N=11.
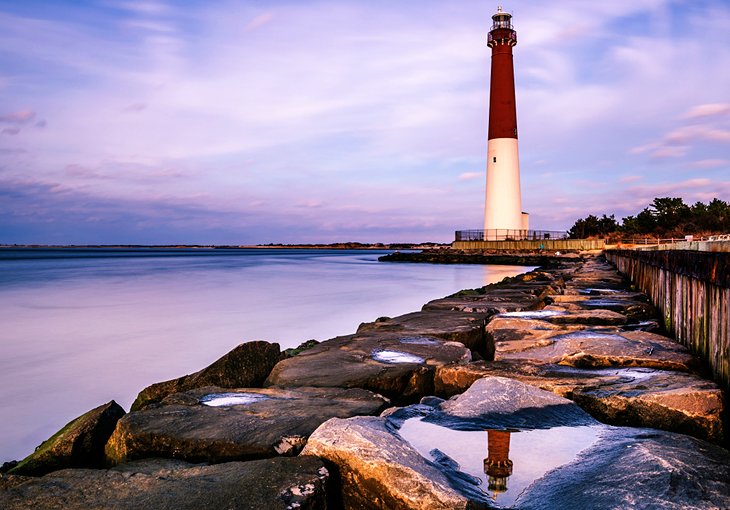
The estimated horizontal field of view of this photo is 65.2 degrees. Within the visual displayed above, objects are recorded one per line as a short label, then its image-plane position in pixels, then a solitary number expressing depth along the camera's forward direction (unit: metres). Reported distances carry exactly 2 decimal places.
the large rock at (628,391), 2.39
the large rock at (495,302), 6.45
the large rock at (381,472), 1.79
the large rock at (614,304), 5.50
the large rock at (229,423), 2.27
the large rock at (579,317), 4.76
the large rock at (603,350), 3.29
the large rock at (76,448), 2.72
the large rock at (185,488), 1.74
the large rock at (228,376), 3.75
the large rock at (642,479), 1.69
